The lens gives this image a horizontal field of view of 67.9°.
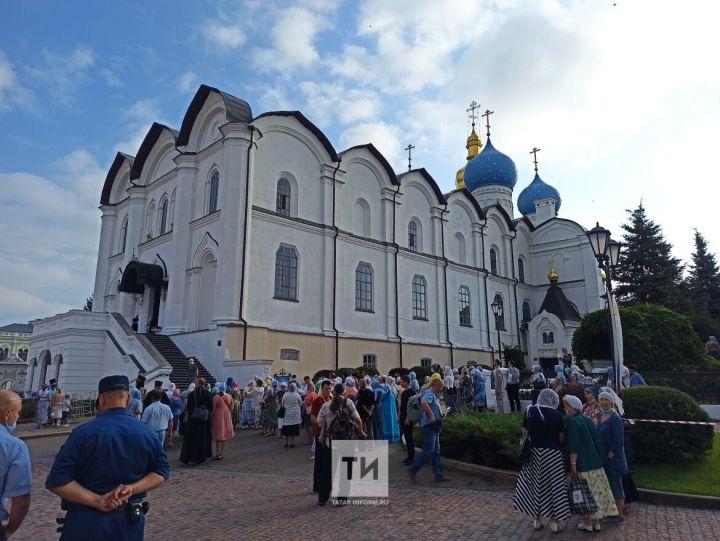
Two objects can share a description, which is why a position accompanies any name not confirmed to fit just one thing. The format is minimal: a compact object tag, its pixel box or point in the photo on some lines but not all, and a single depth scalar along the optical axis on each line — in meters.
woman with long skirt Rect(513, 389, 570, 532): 6.59
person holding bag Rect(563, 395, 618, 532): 6.64
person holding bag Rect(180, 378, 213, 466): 11.82
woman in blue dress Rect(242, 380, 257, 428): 17.72
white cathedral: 24.44
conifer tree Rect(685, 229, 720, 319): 47.00
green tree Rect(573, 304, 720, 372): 22.50
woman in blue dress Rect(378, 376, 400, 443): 13.97
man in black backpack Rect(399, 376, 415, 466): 10.78
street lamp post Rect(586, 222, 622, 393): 11.59
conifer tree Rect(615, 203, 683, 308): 38.28
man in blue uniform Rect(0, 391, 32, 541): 3.35
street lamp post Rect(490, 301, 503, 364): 25.54
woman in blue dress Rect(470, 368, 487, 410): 17.73
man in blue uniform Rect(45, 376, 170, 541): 3.24
